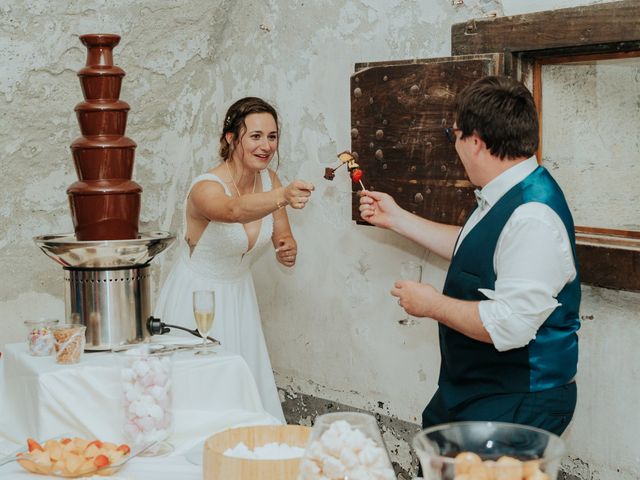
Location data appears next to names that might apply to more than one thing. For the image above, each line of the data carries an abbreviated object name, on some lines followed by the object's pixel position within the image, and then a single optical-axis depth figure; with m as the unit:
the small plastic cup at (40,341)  2.79
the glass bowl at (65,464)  2.11
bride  4.37
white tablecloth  2.62
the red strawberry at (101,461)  2.12
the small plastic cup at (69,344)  2.70
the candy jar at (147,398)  2.36
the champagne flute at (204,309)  2.90
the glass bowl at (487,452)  1.44
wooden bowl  1.83
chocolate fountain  2.88
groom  2.61
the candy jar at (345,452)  1.59
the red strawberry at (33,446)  2.18
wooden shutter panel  3.66
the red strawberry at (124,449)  2.20
